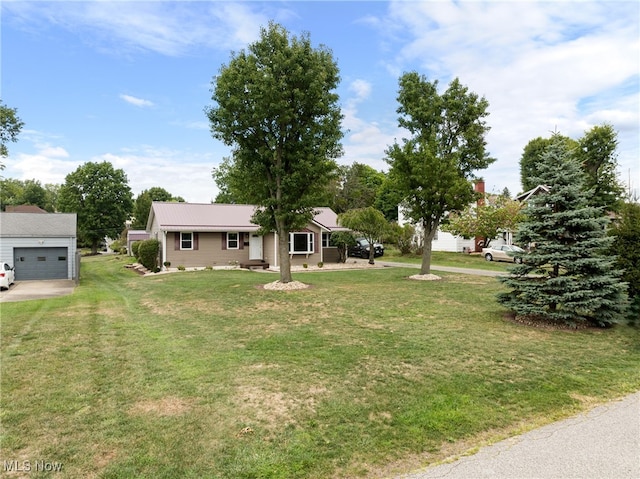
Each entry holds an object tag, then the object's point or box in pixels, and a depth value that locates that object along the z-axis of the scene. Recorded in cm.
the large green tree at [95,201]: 4794
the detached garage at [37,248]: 1939
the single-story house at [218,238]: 2348
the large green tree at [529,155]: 4407
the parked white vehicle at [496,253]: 2730
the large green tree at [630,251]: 850
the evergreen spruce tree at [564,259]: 823
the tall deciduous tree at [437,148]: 1594
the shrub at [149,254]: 2220
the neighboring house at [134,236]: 4049
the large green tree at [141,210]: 5544
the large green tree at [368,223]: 2477
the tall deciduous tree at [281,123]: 1345
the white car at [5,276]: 1574
